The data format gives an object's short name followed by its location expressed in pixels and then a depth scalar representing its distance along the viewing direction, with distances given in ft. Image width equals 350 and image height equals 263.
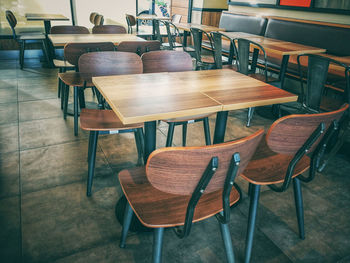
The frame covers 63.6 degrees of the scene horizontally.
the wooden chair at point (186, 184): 2.75
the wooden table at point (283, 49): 10.37
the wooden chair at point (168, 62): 7.50
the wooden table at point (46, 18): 15.84
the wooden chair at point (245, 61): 10.28
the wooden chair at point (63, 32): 11.11
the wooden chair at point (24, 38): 15.66
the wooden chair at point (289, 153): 3.69
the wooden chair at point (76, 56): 8.79
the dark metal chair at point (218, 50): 11.41
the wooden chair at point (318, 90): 7.84
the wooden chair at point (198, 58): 12.73
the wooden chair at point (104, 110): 5.98
